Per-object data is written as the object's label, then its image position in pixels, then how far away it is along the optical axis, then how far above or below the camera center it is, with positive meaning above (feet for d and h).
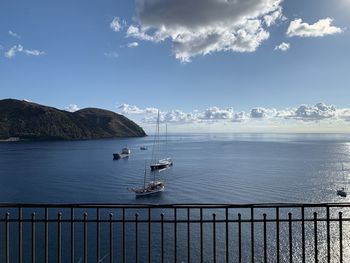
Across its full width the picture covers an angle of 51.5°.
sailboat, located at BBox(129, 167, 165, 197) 180.86 -30.20
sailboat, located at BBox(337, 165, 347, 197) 168.86 -29.62
